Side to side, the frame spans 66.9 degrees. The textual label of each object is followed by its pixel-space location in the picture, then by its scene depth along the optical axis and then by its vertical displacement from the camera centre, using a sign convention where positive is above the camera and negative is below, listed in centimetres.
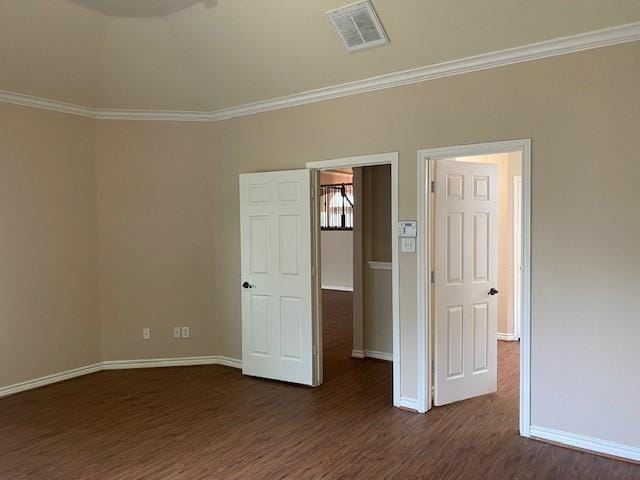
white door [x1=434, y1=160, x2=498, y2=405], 404 -49
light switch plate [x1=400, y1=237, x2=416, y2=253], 396 -17
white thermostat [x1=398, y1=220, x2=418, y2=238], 394 -4
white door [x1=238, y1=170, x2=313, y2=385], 455 -48
